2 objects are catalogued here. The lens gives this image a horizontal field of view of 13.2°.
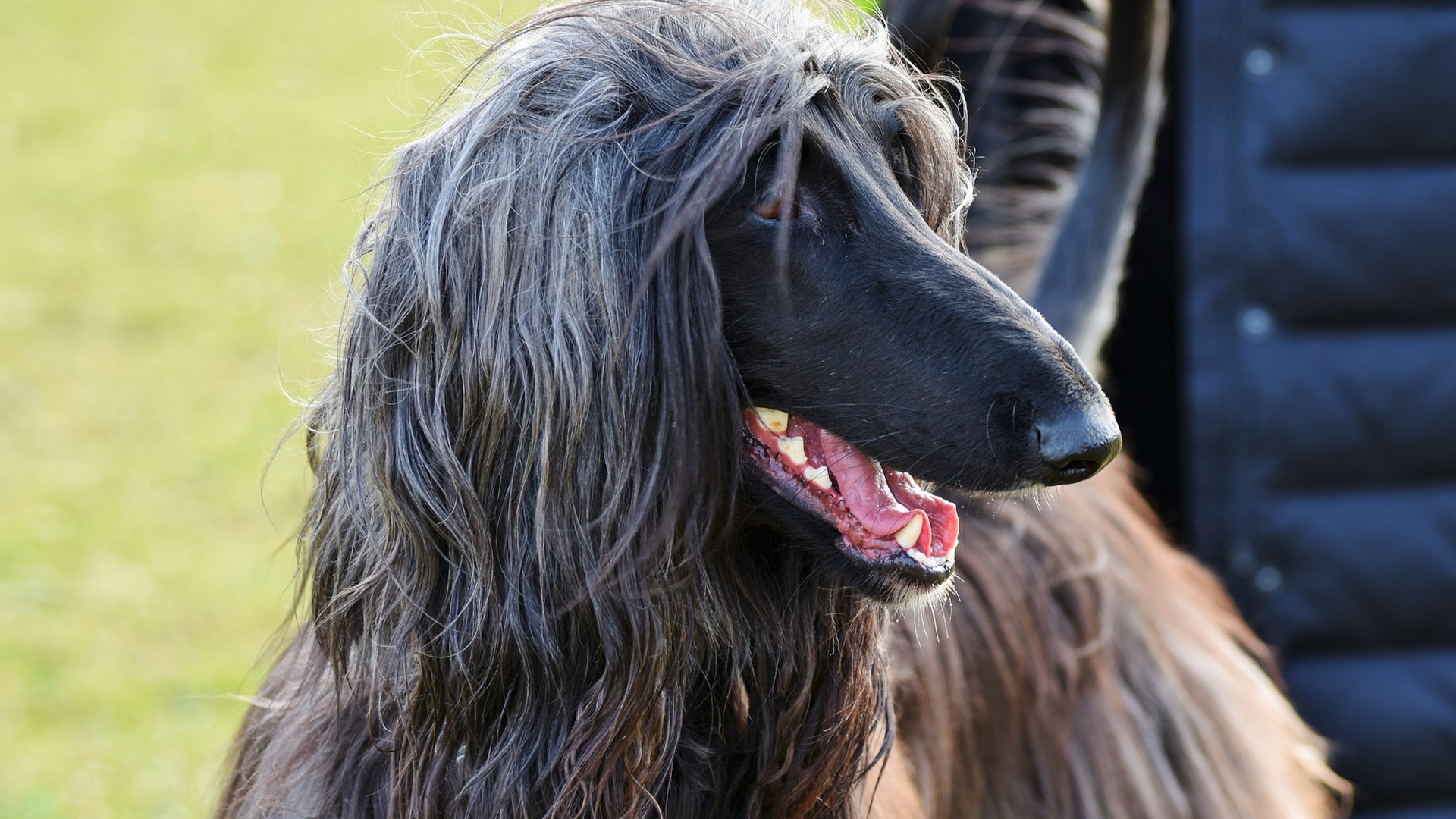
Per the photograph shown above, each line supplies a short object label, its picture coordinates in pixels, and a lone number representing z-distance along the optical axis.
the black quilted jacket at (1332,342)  2.38
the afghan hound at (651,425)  2.08
